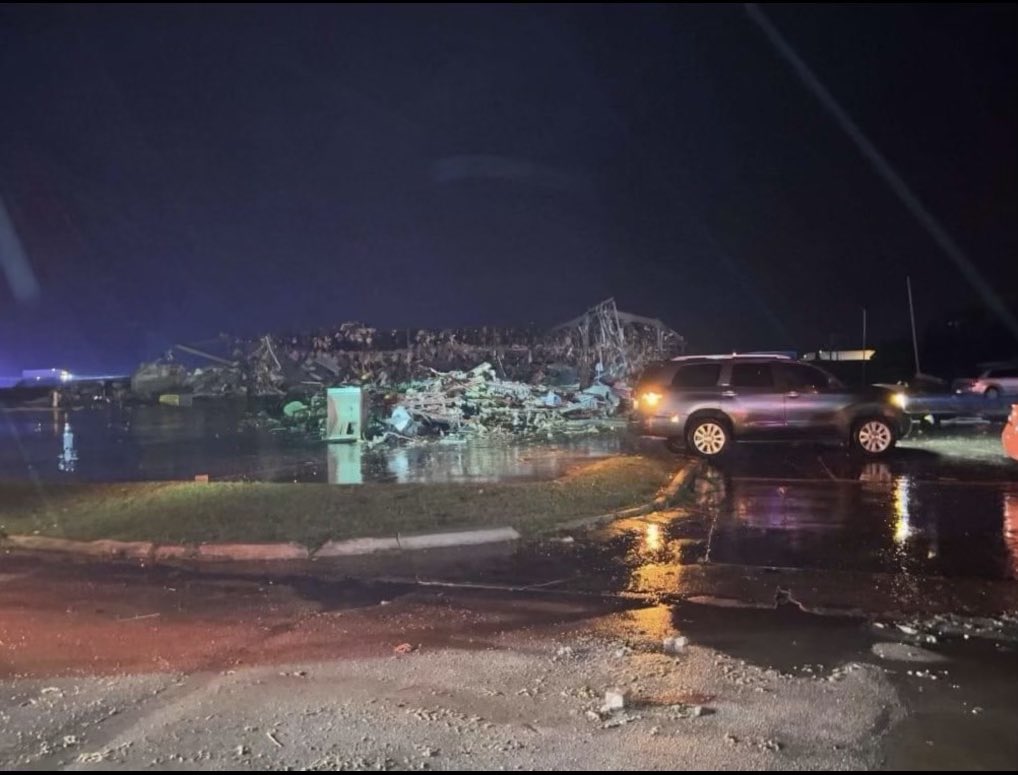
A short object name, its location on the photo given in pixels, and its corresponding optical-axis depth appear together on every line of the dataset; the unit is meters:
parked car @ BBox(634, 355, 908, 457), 16.86
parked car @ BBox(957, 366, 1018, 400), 31.05
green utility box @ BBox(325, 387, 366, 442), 21.33
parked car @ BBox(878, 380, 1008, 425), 25.30
